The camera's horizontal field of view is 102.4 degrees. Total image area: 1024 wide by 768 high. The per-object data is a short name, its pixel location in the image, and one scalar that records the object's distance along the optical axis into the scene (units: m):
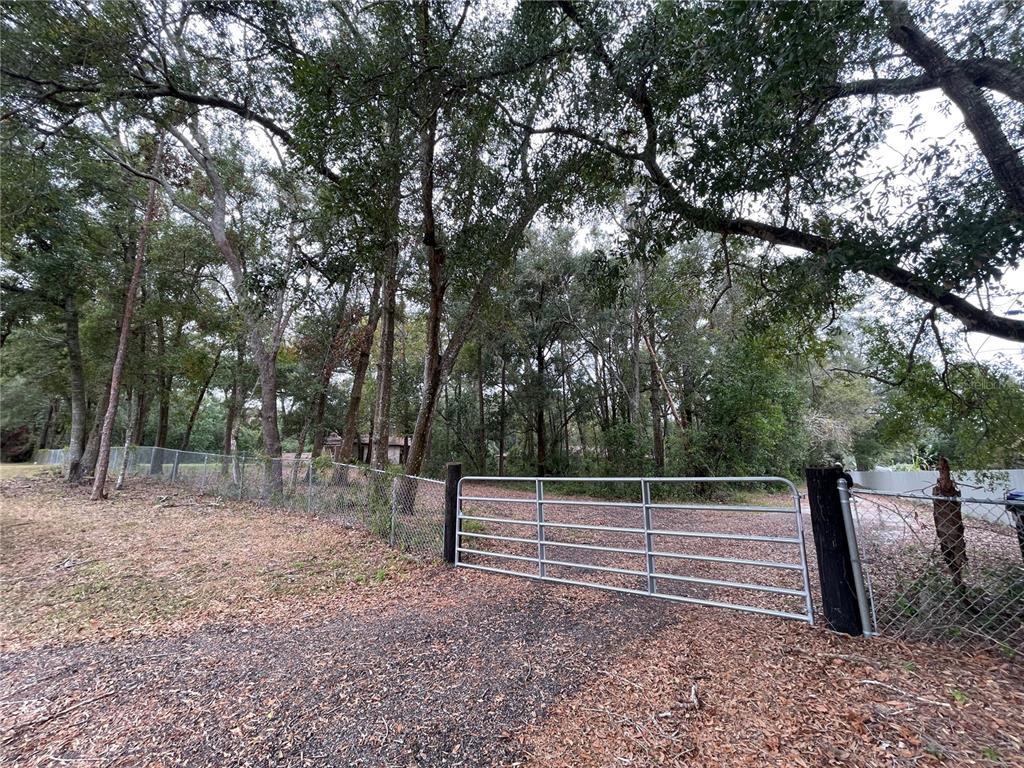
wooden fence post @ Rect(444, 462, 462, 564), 5.00
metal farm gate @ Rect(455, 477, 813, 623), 3.39
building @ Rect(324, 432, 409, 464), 25.12
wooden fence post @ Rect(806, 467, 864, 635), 2.90
